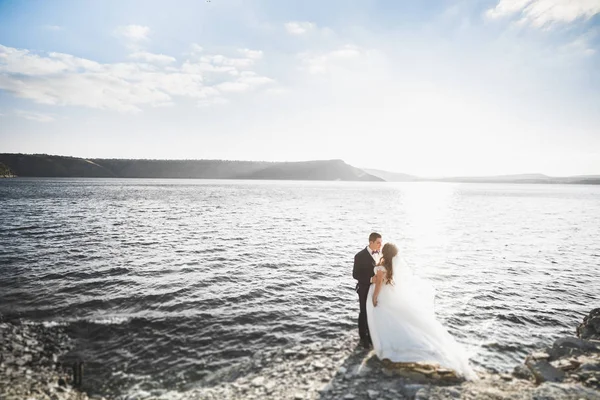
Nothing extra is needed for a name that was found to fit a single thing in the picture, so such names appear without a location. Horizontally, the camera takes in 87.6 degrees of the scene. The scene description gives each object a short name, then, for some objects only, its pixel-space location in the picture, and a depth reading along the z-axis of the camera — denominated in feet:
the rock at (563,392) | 23.36
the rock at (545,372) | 26.40
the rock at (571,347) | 31.27
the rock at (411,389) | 24.26
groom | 31.24
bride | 28.02
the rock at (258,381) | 27.61
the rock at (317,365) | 30.21
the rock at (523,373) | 27.91
